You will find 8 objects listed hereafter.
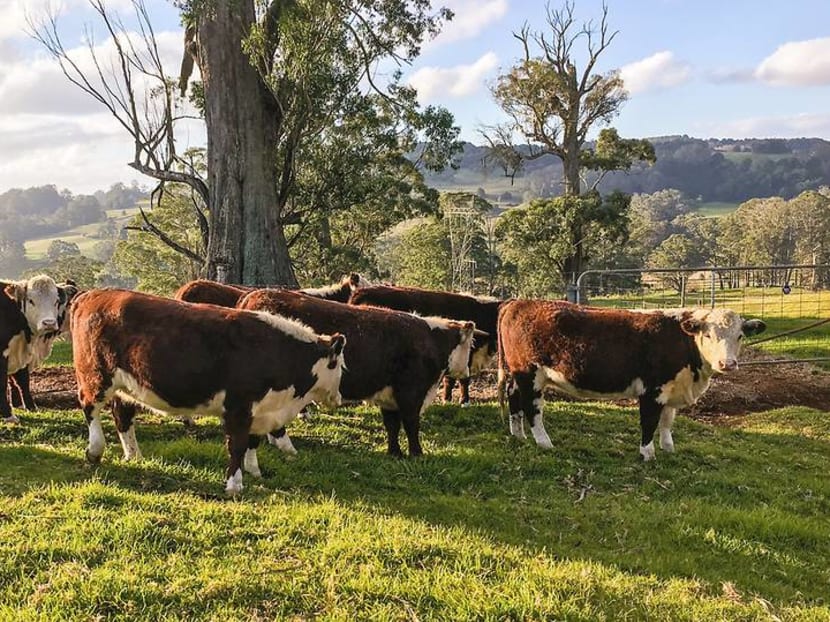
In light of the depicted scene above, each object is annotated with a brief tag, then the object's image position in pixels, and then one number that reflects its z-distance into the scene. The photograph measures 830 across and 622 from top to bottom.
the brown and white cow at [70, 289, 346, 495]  5.88
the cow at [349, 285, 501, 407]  10.97
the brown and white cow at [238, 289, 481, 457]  7.49
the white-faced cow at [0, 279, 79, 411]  9.44
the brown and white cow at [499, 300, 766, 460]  8.08
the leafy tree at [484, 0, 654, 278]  34.81
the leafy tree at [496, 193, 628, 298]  32.97
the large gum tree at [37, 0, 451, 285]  16.92
